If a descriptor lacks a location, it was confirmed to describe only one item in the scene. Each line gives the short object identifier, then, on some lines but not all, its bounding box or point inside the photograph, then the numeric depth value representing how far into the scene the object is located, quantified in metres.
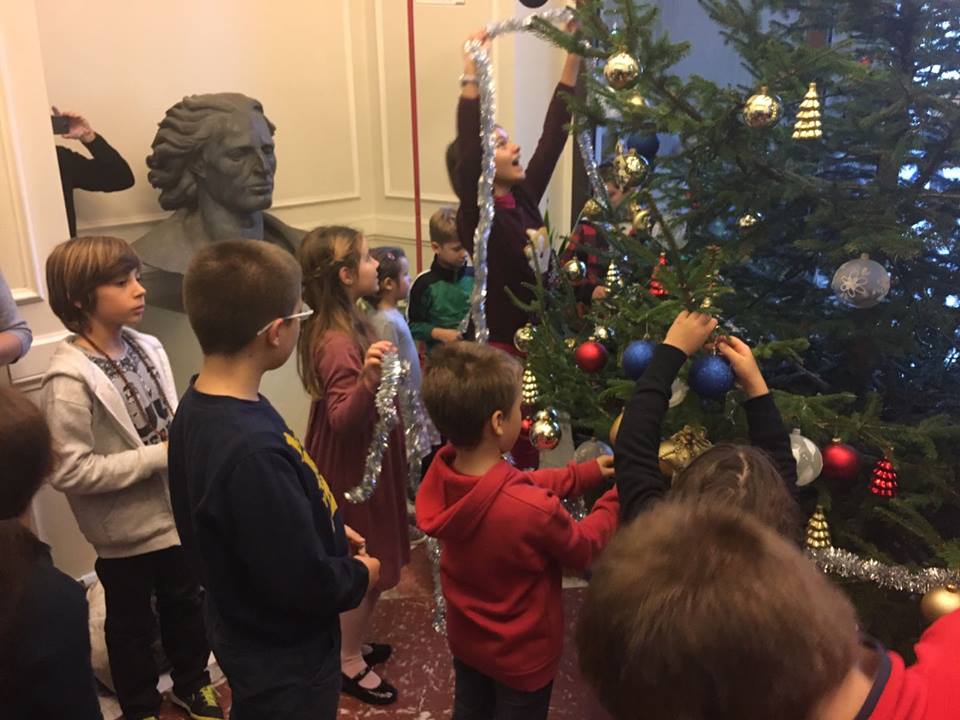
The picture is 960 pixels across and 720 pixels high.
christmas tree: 1.49
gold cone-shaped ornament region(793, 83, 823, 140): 1.49
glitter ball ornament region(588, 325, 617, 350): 1.80
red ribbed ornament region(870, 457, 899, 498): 1.50
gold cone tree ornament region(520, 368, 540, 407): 1.88
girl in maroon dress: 2.01
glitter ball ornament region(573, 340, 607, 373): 1.71
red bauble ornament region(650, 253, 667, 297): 1.77
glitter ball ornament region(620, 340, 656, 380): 1.51
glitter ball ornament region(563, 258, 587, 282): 2.18
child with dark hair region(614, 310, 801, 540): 1.33
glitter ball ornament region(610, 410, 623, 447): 1.49
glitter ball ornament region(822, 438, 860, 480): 1.45
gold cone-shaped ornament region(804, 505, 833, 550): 1.56
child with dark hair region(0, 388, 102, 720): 1.07
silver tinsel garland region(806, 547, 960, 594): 1.44
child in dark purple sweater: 2.37
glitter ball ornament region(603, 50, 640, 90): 1.55
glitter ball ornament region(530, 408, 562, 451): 1.81
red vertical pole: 2.88
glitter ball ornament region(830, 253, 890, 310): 1.48
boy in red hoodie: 1.45
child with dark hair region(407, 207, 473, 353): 3.02
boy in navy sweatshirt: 1.29
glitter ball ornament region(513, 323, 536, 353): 2.04
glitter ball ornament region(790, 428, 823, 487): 1.40
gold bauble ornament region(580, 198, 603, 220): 2.15
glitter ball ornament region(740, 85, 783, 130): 1.46
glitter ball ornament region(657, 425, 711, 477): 1.45
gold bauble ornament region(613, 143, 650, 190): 1.74
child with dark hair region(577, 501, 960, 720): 0.67
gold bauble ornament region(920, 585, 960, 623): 1.32
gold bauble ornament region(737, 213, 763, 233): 1.71
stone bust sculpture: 2.74
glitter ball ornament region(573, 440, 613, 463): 1.75
